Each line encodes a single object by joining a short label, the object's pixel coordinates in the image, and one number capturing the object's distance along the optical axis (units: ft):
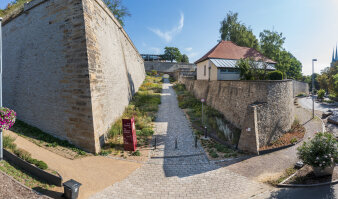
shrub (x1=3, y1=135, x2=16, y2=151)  21.92
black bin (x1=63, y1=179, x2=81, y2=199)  16.61
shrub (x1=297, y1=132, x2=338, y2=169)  21.98
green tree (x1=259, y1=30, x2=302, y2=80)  84.76
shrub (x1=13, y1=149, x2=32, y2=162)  20.02
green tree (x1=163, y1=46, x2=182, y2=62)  255.50
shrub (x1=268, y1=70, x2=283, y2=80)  48.47
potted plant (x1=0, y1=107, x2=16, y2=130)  19.44
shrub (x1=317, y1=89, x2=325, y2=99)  99.70
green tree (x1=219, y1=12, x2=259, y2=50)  106.07
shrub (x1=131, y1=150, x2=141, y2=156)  27.68
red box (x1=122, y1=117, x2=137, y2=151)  28.25
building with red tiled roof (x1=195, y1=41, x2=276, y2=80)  59.47
